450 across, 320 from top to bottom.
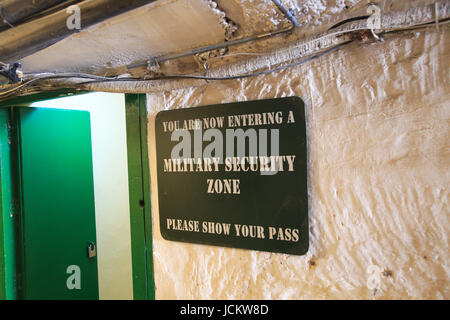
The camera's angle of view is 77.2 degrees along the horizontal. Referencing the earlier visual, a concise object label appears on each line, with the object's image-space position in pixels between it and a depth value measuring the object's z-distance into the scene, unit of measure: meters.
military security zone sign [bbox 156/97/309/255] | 1.03
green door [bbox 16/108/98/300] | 1.76
